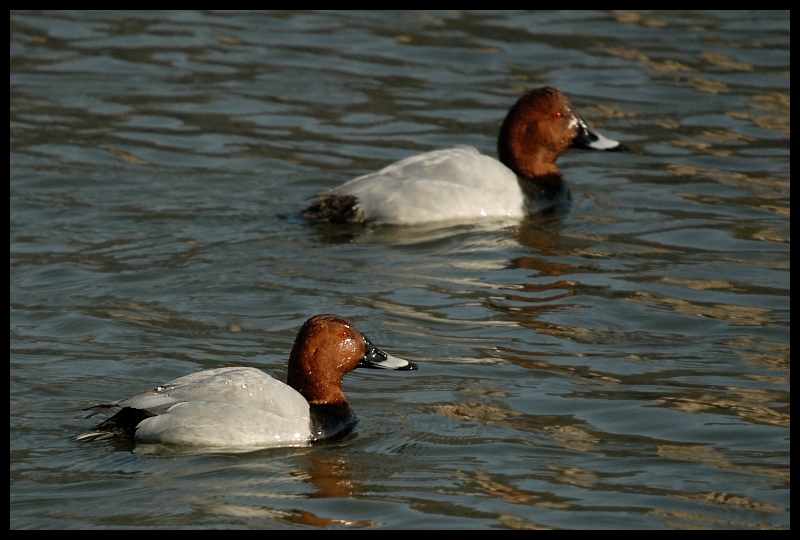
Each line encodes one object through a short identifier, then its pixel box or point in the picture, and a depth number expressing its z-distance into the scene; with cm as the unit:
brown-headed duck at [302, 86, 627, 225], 1831
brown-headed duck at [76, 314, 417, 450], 1130
